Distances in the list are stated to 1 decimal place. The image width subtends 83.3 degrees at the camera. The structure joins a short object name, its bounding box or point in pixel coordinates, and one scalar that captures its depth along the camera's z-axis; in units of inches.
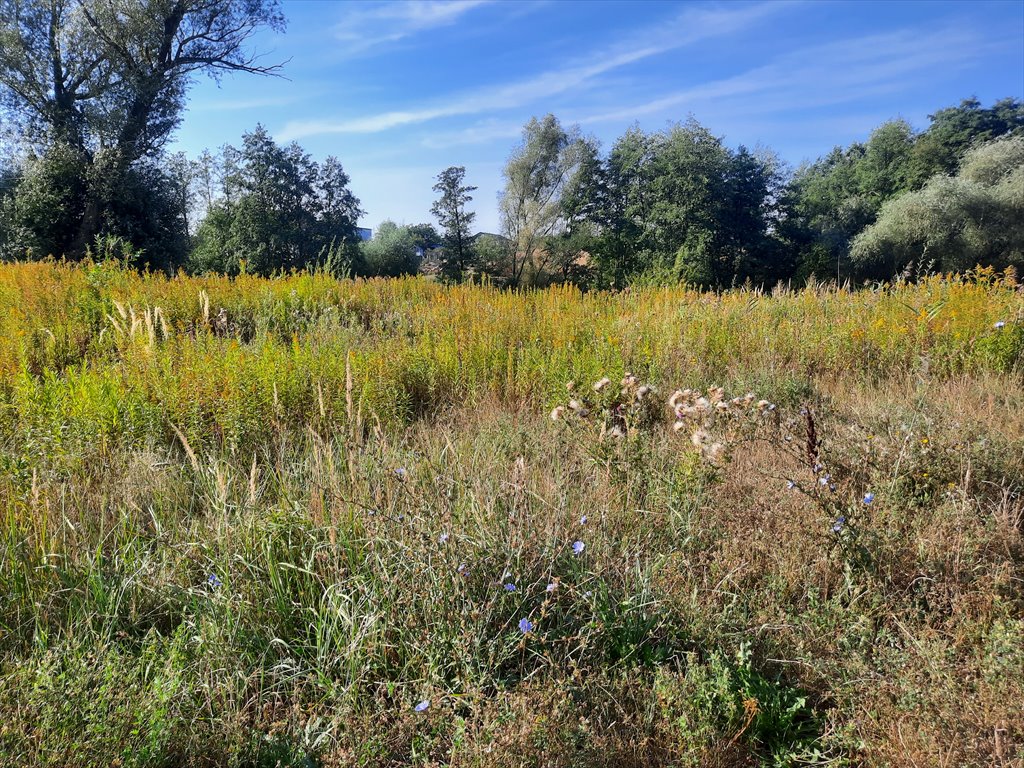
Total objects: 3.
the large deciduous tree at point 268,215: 922.1
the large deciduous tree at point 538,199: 1224.8
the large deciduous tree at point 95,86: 648.4
